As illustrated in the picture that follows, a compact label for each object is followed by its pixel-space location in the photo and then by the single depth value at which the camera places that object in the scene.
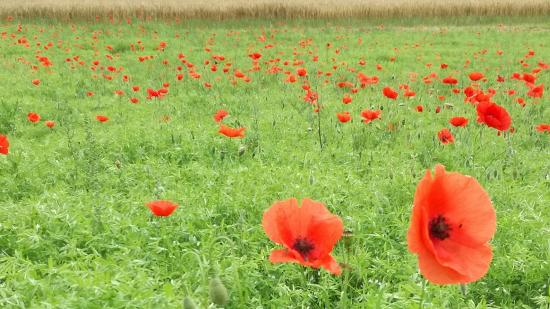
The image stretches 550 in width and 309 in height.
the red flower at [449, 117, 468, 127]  3.64
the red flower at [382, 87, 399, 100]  4.09
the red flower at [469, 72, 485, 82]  4.65
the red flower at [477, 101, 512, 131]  2.97
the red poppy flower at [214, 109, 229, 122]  4.03
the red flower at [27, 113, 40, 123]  4.07
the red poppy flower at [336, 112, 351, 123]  3.91
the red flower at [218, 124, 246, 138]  3.09
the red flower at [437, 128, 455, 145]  3.74
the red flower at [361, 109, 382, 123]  3.94
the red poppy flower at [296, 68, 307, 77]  4.58
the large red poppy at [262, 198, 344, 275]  1.32
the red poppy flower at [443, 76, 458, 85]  4.77
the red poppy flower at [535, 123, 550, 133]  3.93
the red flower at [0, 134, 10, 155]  2.95
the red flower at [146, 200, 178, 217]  2.04
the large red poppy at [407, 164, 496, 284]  1.06
